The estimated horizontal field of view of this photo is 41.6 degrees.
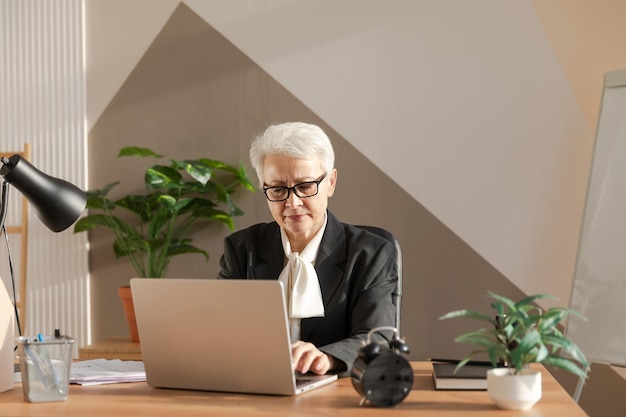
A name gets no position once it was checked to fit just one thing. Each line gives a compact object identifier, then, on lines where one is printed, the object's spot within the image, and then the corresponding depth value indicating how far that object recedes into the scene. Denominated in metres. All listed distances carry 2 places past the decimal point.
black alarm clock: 1.58
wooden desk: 1.54
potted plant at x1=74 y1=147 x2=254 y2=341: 3.69
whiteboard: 3.05
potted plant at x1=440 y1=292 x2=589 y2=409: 1.52
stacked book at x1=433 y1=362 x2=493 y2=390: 1.72
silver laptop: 1.64
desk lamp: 1.80
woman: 2.26
